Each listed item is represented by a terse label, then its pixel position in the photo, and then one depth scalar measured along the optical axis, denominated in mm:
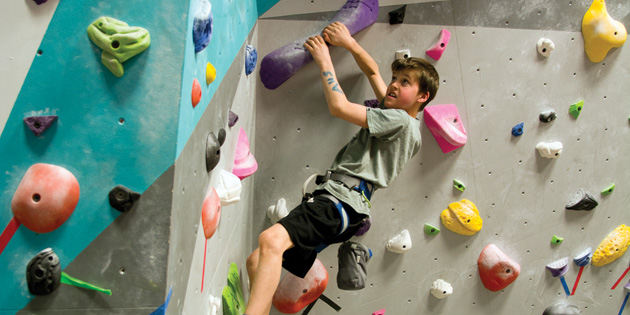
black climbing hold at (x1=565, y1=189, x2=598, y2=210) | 2979
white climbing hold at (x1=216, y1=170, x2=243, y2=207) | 1913
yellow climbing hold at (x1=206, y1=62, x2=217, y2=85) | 1575
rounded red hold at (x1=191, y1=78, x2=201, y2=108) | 1421
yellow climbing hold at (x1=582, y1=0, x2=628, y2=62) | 2752
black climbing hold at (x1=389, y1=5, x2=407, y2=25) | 2612
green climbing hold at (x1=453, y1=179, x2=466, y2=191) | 2823
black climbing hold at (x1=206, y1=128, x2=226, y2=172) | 1645
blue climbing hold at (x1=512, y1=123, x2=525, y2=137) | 2811
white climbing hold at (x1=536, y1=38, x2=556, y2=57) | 2726
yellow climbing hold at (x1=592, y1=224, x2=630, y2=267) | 3107
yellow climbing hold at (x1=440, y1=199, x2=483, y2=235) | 2844
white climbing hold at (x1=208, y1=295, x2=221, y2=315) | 1913
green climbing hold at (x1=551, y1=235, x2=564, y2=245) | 3008
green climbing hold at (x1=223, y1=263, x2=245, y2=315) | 2201
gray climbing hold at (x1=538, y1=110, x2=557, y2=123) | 2801
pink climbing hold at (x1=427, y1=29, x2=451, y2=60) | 2643
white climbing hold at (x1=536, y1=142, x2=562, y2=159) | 2832
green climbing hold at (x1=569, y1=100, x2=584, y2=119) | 2846
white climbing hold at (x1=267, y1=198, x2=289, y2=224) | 2703
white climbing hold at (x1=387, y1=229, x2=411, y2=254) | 2816
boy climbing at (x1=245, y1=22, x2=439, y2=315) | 1988
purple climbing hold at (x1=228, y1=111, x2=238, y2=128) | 1996
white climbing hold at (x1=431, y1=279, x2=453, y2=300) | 2920
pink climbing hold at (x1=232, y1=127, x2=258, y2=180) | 2268
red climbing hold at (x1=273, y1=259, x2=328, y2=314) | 2678
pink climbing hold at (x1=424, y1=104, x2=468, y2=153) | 2691
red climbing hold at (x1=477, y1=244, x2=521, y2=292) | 2930
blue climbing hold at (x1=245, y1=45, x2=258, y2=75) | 2324
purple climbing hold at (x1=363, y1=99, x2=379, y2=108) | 2617
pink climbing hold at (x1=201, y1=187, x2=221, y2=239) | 1710
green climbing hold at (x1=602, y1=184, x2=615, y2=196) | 3025
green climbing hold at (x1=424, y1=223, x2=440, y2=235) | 2859
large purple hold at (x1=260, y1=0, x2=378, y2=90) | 2525
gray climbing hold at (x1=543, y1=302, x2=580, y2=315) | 3092
